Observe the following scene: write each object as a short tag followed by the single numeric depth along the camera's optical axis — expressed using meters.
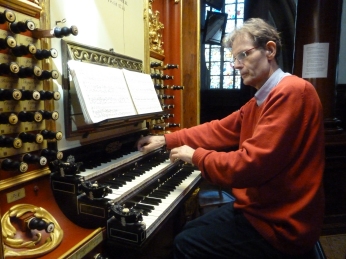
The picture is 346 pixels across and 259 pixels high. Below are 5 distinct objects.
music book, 1.42
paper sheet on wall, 3.17
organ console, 1.10
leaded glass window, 8.03
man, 1.41
